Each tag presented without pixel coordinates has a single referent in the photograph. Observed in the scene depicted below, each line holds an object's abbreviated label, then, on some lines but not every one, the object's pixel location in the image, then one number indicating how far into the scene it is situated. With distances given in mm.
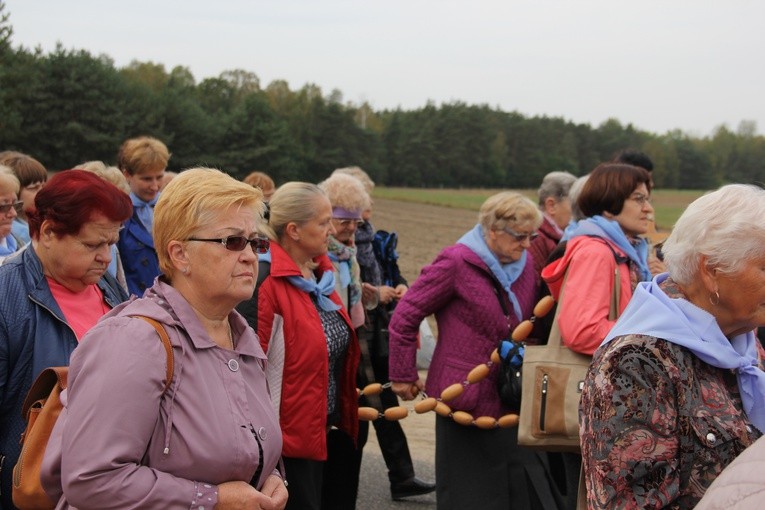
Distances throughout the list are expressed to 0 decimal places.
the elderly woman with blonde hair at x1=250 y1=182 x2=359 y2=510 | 4109
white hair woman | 2438
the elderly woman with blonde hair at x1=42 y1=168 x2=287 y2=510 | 2309
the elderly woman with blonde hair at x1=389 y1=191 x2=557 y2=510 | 4855
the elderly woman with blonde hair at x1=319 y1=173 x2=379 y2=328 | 5250
